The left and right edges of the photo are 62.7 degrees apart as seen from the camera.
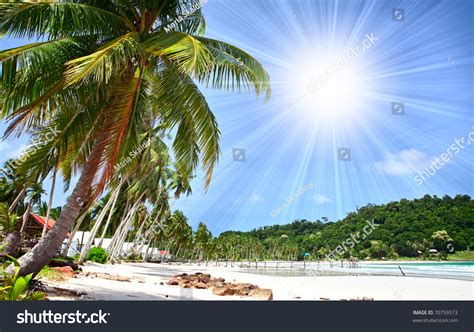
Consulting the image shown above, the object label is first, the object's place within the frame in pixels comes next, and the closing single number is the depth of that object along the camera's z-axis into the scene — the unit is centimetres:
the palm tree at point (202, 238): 7756
